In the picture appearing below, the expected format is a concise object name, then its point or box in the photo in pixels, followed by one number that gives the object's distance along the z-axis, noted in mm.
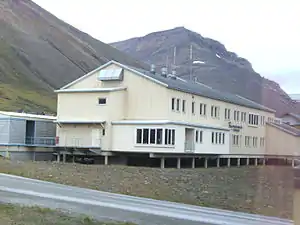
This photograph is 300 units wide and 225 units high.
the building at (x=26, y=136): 40781
